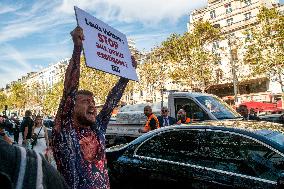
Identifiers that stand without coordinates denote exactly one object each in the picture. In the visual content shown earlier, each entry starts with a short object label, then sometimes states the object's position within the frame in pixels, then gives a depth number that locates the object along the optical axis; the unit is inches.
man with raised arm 62.7
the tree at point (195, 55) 917.4
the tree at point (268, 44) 700.1
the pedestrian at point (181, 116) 213.9
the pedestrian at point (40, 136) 221.0
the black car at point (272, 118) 327.3
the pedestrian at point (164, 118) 231.6
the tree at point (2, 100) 2973.7
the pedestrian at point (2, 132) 163.2
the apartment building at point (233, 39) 1035.5
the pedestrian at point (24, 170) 20.3
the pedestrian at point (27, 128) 232.9
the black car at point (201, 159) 96.1
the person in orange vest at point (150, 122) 216.7
